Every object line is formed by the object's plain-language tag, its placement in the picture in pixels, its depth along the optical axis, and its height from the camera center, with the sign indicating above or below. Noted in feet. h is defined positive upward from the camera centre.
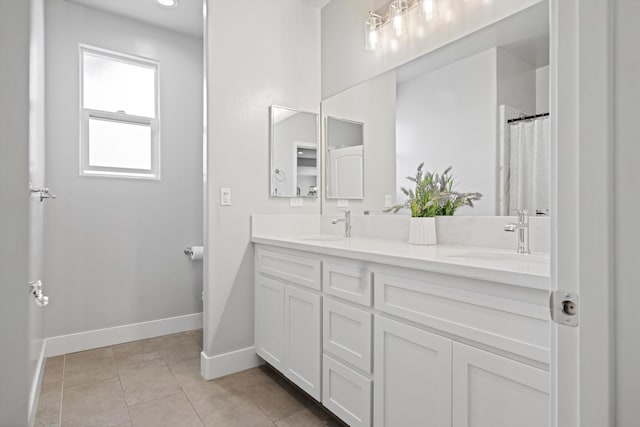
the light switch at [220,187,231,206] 7.54 +0.36
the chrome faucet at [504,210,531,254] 4.74 -0.26
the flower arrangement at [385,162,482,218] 6.02 +0.30
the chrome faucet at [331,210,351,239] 7.88 -0.20
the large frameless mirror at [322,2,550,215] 5.08 +1.63
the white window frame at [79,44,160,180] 8.89 +2.50
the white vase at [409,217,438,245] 6.05 -0.33
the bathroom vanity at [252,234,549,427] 3.19 -1.41
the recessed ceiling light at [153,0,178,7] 8.63 +5.23
